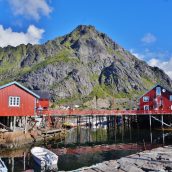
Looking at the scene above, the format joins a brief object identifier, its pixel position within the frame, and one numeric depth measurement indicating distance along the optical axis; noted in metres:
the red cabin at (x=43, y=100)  44.74
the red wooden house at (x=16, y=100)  25.68
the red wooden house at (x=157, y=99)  41.79
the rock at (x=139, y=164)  12.27
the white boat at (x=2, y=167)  12.17
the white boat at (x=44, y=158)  15.49
